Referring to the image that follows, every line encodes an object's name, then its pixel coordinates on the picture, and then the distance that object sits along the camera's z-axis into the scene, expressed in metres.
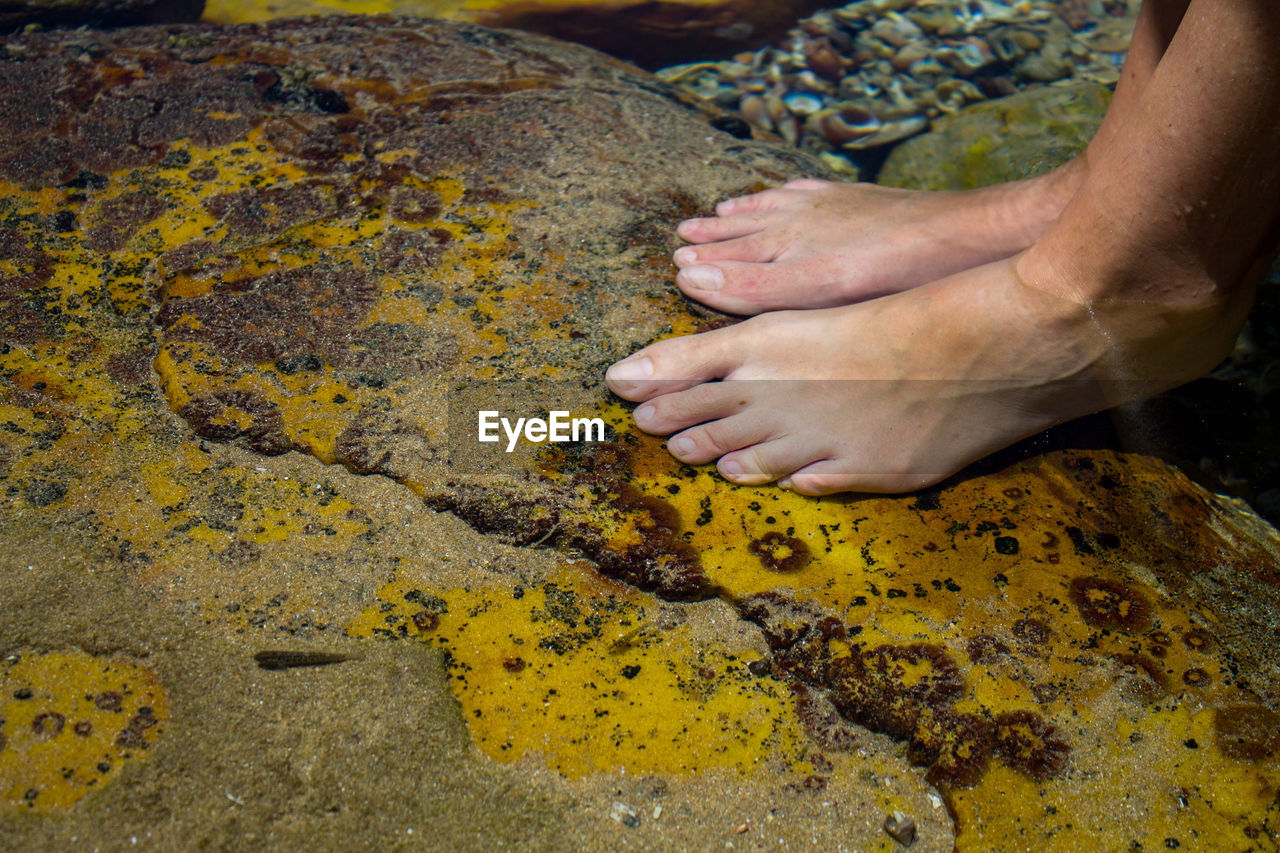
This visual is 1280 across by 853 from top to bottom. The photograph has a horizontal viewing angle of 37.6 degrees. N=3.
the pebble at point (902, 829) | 0.59
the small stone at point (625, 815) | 0.59
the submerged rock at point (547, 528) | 0.61
